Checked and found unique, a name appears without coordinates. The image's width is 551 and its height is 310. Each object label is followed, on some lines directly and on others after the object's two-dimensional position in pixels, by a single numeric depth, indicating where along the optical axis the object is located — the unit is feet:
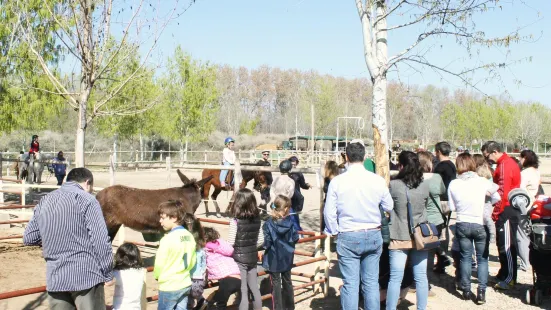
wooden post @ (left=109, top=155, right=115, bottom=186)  30.23
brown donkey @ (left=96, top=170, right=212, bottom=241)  24.56
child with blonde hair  17.04
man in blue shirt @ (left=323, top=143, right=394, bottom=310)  15.21
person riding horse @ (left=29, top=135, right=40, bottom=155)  56.19
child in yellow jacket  13.75
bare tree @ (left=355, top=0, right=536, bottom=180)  22.04
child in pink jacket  16.93
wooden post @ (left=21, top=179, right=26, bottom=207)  34.11
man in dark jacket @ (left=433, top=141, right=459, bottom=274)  22.88
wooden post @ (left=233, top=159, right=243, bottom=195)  25.64
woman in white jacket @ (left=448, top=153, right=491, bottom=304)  19.51
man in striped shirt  11.30
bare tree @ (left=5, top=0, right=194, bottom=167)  25.34
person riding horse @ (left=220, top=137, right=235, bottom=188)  41.09
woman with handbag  16.89
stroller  19.10
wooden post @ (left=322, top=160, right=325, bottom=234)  22.19
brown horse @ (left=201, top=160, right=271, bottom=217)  41.05
